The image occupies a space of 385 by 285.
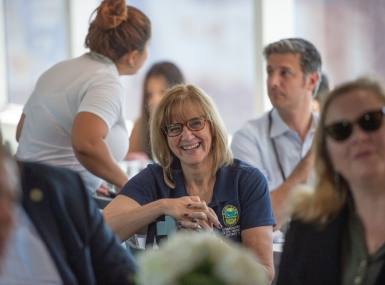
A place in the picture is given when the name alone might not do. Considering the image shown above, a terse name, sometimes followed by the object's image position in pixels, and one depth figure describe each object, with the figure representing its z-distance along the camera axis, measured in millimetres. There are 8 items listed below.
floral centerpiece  2529
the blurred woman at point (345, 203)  3781
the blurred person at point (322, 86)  9805
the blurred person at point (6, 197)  2732
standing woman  6547
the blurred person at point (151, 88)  12887
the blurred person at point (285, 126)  7523
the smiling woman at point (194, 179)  5547
